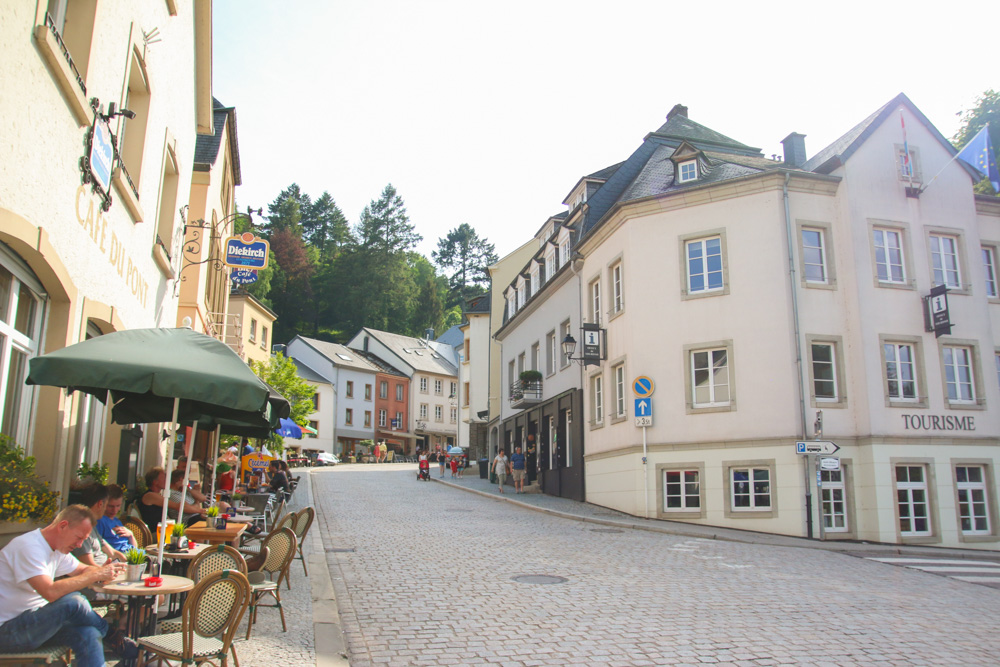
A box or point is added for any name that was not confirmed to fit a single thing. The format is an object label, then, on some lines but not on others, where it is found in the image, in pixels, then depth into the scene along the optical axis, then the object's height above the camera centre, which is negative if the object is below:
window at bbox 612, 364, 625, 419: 22.55 +2.31
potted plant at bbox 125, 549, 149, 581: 5.81 -0.70
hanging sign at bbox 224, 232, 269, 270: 17.08 +4.69
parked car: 53.64 +0.69
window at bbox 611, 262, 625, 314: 23.12 +5.31
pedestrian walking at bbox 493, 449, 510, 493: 28.78 +0.10
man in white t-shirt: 4.88 -0.84
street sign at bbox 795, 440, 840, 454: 17.48 +0.52
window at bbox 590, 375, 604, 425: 24.11 +2.20
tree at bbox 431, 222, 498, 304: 103.69 +28.18
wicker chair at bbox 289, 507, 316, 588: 9.94 -0.65
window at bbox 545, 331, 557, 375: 30.03 +4.47
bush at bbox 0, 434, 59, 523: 6.28 -0.18
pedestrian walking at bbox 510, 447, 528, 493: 28.52 +0.06
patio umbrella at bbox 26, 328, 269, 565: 6.19 +0.80
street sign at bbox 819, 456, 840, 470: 16.95 +0.16
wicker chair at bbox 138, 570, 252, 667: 5.18 -1.03
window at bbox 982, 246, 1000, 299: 22.81 +5.85
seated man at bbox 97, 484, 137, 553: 7.14 -0.58
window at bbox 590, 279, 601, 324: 24.92 +5.31
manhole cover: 10.66 -1.47
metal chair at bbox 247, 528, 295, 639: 8.14 -0.89
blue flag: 20.14 +8.10
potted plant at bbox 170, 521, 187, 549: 7.63 -0.66
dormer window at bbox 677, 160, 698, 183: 22.56 +8.46
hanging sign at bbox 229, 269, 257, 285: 17.27 +4.19
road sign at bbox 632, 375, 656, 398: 20.66 +2.16
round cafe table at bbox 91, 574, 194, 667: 5.48 -0.85
